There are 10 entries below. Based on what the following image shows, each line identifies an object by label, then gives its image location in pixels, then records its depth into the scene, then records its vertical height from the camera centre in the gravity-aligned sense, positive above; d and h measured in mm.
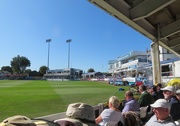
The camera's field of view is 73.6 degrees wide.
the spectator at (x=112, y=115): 1985 -696
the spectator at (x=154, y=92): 4041 -664
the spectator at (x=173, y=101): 2276 -542
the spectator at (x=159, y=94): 4033 -696
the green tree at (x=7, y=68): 68472 +2663
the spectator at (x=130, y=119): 1903 -733
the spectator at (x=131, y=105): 2647 -705
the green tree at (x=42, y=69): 63629 +2028
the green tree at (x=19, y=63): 63861 +5122
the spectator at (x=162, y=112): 1704 -555
